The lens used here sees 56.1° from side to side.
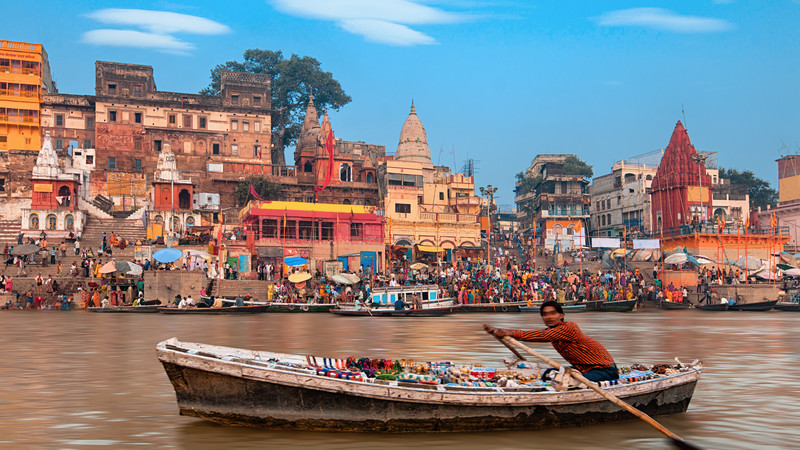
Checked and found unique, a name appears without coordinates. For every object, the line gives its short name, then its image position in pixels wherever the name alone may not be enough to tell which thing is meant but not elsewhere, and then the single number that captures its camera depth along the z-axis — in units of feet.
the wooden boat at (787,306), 121.39
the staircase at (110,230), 135.85
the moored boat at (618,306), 112.47
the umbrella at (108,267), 105.19
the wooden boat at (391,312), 98.68
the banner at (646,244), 155.74
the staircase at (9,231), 136.87
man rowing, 27.91
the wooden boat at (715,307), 120.16
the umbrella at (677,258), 130.20
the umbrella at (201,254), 115.81
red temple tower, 171.73
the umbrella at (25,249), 110.93
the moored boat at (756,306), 118.01
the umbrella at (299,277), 114.14
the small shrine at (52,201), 141.90
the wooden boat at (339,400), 25.81
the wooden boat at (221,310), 99.50
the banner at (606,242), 162.59
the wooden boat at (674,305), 125.59
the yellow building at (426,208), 165.27
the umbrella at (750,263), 141.49
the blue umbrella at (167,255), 107.44
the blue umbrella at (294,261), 122.93
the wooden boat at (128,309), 99.86
